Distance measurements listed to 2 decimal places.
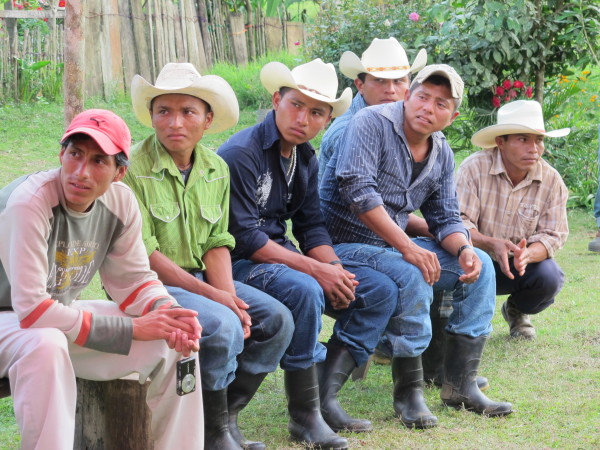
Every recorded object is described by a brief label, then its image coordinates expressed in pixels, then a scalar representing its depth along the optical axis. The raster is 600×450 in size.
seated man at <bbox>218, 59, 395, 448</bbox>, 4.08
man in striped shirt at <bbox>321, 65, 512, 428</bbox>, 4.42
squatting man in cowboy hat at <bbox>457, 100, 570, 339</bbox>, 5.45
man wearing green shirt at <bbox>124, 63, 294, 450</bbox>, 3.79
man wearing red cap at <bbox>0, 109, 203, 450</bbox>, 3.07
